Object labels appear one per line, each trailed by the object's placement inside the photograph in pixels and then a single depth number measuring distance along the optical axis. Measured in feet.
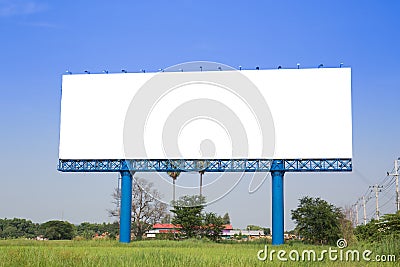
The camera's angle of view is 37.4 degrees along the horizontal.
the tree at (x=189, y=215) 135.64
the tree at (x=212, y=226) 134.41
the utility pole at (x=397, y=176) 145.98
